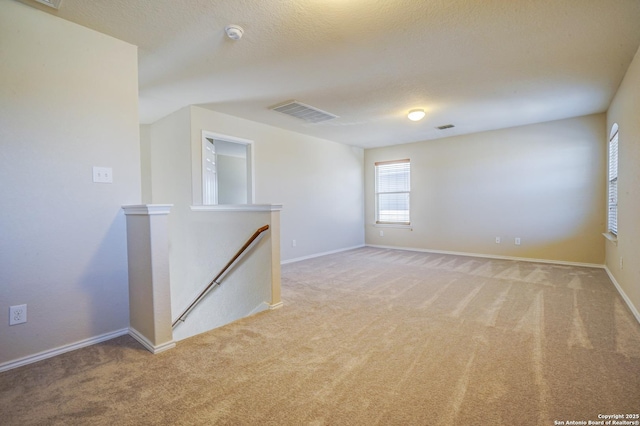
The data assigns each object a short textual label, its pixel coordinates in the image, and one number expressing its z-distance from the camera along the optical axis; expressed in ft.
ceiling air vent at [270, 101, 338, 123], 13.20
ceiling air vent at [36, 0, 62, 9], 6.49
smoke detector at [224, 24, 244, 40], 7.46
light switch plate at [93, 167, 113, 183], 7.57
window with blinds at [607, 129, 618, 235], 12.16
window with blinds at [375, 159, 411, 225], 21.84
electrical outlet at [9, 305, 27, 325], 6.42
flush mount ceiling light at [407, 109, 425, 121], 13.87
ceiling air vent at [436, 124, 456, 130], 16.80
